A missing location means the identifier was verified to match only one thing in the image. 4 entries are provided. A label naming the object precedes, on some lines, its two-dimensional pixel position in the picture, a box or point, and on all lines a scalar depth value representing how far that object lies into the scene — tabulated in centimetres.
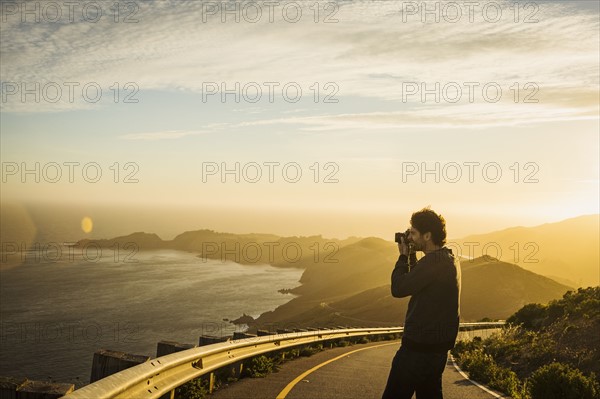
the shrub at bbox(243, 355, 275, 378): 926
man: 414
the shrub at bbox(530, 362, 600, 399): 778
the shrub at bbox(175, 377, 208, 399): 672
